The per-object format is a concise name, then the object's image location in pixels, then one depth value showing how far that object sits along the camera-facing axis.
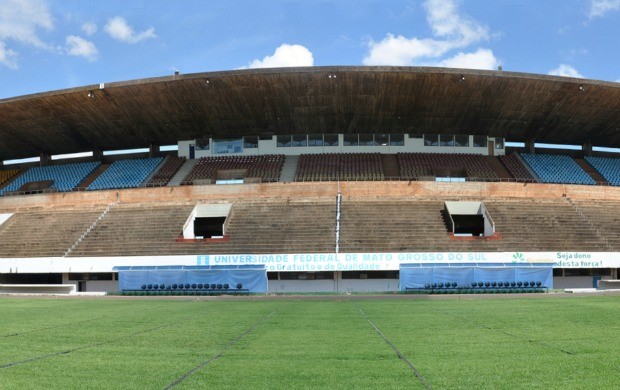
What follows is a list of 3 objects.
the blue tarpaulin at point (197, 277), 30.72
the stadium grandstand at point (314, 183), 33.59
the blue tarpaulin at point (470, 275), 29.83
